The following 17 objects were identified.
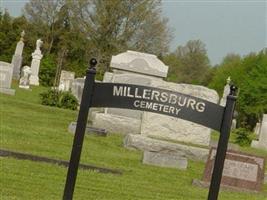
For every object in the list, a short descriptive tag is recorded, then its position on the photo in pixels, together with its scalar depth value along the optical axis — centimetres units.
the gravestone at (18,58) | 4275
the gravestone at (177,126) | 1486
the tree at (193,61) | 7912
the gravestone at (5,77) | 2362
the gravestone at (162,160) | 1206
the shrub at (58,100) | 2345
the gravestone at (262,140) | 2228
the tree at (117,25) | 5150
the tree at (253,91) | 4634
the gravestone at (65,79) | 3303
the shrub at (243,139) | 1970
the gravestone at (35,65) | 4219
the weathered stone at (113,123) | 1675
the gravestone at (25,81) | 3215
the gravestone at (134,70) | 1859
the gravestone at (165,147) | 1358
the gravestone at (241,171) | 1096
